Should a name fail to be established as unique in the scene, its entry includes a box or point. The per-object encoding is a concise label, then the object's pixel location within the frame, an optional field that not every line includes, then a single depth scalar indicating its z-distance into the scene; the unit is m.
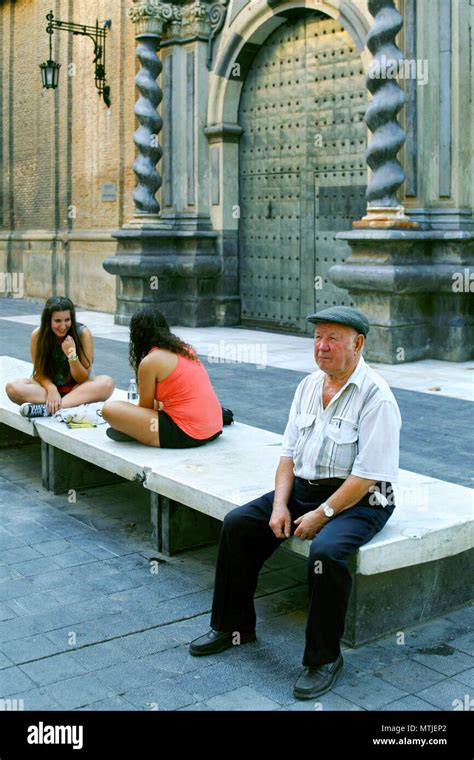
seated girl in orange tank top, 5.62
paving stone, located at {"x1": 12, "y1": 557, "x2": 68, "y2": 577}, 4.96
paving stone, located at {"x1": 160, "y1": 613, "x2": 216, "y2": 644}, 4.21
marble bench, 4.13
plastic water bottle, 6.56
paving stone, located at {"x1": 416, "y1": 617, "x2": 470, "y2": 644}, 4.20
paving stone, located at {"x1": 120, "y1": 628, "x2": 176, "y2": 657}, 4.05
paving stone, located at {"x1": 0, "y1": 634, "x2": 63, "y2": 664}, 3.99
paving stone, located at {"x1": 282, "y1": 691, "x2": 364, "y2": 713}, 3.55
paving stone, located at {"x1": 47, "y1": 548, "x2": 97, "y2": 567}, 5.09
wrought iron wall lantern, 17.38
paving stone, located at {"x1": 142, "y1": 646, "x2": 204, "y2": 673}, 3.89
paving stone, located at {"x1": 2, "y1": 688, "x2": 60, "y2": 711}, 3.55
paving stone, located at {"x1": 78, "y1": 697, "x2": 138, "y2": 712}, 3.53
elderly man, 3.99
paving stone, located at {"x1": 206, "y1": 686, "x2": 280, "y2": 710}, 3.56
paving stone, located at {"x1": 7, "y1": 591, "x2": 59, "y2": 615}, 4.47
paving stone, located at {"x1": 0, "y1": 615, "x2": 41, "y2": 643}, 4.19
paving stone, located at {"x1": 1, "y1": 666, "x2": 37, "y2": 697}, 3.68
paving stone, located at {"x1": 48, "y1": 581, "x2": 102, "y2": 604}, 4.61
